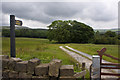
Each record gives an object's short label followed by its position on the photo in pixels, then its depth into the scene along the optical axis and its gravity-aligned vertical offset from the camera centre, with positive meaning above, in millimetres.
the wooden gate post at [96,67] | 2974 -761
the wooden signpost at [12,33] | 4262 +248
